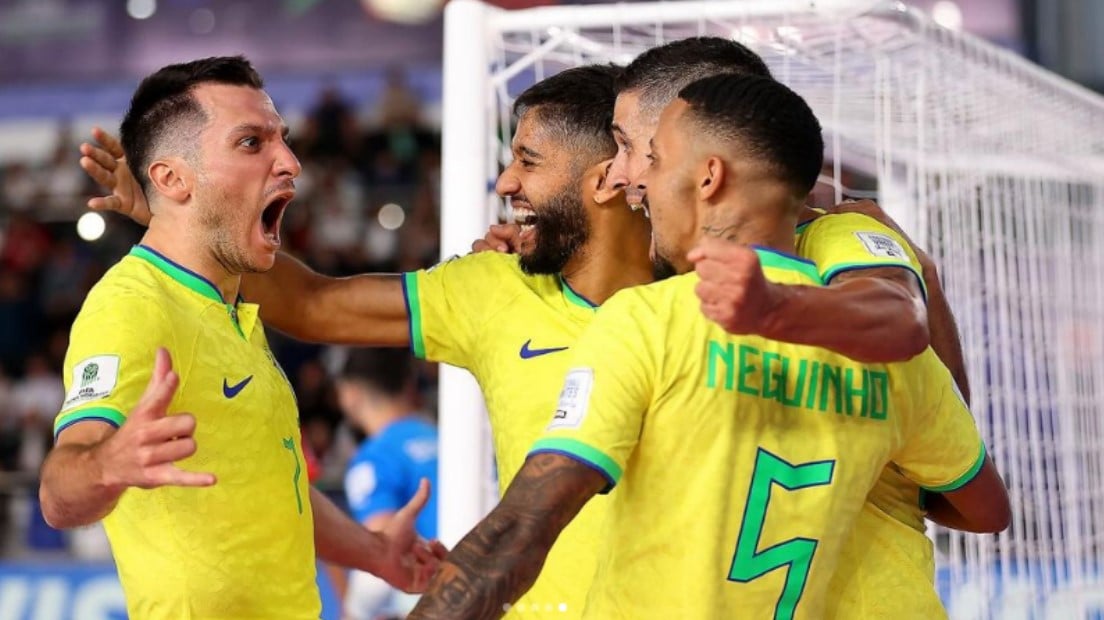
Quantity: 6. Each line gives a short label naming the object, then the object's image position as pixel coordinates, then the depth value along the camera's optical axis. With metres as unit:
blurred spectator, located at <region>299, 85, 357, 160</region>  12.59
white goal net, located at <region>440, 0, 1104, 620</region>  4.51
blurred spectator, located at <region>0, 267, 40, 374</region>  12.61
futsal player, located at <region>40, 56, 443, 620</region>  2.48
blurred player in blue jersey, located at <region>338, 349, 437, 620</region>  7.02
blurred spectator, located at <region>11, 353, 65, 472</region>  11.89
